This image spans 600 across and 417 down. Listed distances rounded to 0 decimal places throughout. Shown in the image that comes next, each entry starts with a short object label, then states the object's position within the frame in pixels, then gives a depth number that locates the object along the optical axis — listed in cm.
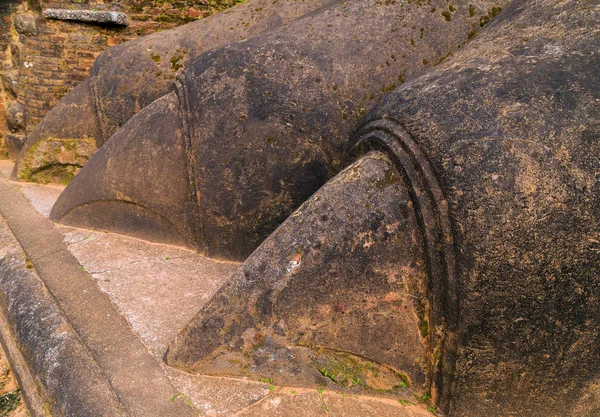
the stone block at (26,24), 582
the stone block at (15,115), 616
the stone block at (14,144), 611
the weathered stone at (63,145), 425
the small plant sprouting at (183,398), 163
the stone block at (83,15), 570
